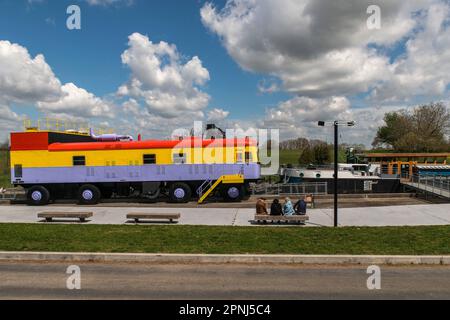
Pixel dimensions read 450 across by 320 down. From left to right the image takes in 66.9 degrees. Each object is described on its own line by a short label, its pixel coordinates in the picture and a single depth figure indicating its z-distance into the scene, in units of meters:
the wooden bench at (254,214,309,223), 14.31
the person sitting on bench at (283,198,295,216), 14.76
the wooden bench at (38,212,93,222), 14.81
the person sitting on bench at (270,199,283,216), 14.67
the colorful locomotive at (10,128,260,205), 21.86
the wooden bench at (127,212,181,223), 14.54
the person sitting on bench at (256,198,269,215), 15.02
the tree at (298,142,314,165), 47.34
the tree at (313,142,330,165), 44.78
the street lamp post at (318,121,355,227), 12.90
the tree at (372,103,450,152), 43.62
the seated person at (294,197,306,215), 14.97
